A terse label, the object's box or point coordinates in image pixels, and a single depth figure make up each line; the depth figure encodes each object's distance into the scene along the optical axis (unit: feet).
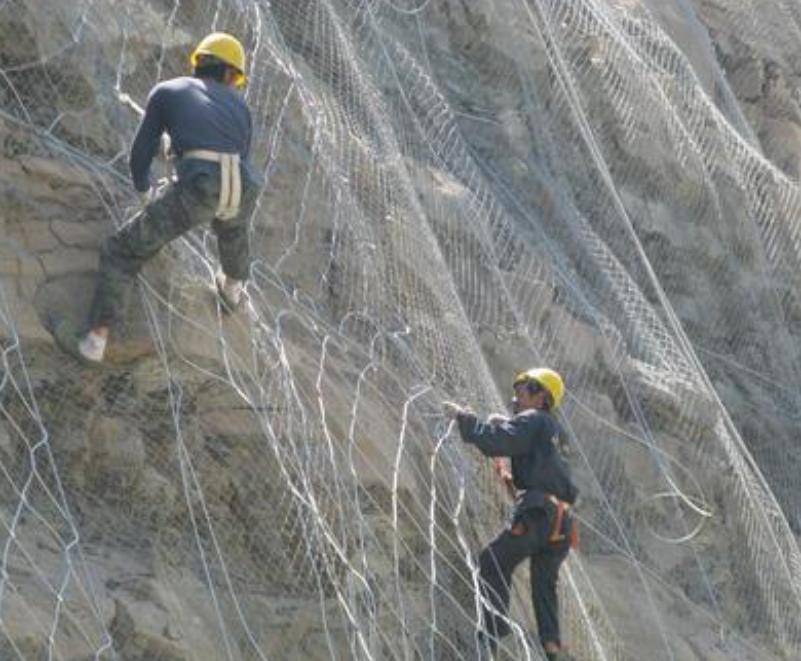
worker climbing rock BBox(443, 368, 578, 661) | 61.67
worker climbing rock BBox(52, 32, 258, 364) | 55.06
